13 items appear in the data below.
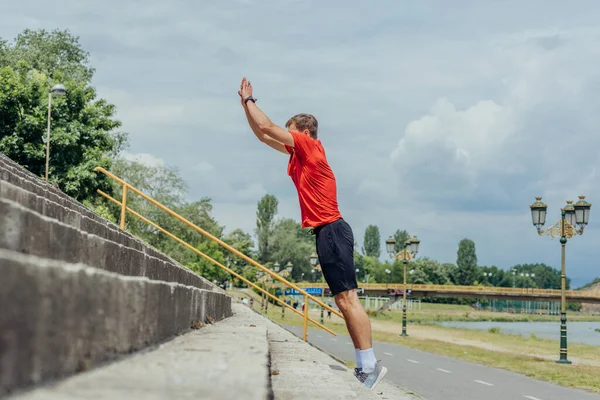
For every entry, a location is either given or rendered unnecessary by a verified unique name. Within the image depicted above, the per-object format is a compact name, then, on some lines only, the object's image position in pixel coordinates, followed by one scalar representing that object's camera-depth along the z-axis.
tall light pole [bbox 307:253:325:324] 47.44
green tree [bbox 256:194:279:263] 123.12
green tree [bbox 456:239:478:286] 191.00
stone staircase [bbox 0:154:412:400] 1.72
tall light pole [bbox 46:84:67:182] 25.48
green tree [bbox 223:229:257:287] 101.31
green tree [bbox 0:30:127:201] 31.02
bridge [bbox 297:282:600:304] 97.50
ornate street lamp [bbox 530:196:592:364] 23.89
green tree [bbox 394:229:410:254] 196.93
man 5.09
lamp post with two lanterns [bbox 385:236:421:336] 37.85
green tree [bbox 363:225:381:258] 194.96
